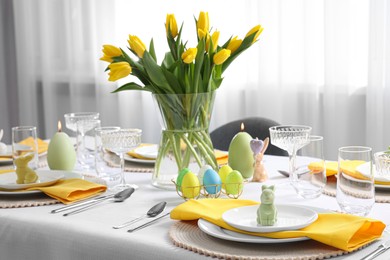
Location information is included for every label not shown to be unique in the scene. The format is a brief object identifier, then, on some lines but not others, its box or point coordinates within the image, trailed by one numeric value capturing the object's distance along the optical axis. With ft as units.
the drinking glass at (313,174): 7.81
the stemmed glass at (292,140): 8.05
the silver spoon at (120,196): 7.77
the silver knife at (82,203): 7.69
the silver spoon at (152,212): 7.22
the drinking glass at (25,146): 8.59
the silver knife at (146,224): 7.02
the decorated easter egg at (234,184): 7.84
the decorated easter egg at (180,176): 7.89
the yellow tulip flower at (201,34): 8.16
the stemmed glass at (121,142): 8.37
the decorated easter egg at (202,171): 7.97
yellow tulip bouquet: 8.23
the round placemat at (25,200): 7.86
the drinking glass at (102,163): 8.82
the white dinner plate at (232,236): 6.42
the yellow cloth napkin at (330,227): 6.33
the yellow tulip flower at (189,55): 7.91
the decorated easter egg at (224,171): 8.16
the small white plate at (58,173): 8.10
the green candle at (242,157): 8.61
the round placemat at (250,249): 6.28
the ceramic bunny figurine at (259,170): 8.58
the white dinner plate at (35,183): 8.14
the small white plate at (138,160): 9.36
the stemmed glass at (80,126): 9.51
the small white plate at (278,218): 6.51
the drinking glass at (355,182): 6.86
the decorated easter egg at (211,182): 7.80
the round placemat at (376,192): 7.63
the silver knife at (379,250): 6.24
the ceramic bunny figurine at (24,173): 8.35
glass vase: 8.33
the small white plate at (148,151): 9.40
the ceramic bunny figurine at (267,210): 6.71
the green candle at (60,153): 9.11
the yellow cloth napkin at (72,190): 7.95
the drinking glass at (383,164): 7.50
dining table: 6.53
